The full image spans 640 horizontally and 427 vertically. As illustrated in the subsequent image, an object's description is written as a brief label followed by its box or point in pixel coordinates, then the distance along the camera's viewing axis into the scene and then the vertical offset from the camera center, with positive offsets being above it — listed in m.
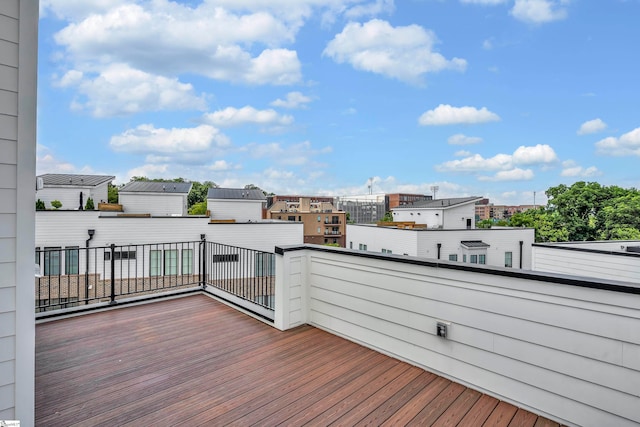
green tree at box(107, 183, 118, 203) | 23.67 +1.53
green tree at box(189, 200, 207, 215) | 22.37 +0.31
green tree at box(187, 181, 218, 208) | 34.62 +2.28
